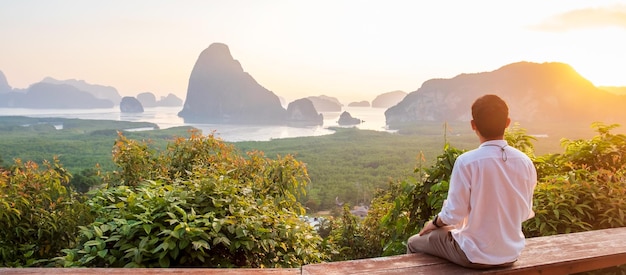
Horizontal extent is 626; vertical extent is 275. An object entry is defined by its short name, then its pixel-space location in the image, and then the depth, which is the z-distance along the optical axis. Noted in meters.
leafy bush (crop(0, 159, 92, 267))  2.50
